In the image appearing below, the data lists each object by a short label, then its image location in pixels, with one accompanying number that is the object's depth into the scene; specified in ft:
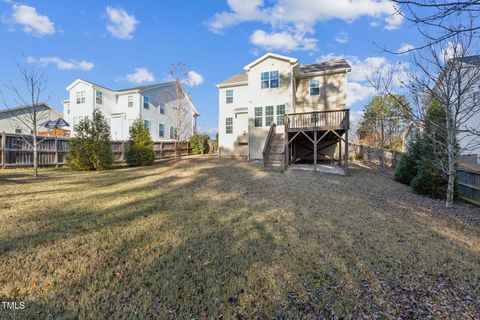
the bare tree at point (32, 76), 32.14
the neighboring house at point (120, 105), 76.38
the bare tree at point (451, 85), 21.12
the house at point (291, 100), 49.00
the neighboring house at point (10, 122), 76.48
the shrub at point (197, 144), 79.54
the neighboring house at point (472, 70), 21.11
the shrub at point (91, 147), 40.93
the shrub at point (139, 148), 49.83
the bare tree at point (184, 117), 93.09
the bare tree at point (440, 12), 7.80
